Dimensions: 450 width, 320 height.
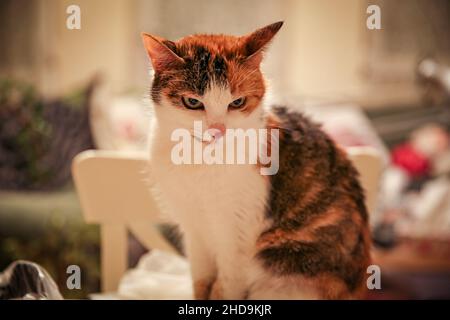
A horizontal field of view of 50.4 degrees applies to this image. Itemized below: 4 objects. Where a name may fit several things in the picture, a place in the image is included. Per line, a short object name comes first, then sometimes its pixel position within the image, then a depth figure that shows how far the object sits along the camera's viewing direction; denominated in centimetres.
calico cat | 67
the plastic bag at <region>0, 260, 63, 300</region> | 70
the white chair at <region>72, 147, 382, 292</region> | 90
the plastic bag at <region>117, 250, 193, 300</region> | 82
